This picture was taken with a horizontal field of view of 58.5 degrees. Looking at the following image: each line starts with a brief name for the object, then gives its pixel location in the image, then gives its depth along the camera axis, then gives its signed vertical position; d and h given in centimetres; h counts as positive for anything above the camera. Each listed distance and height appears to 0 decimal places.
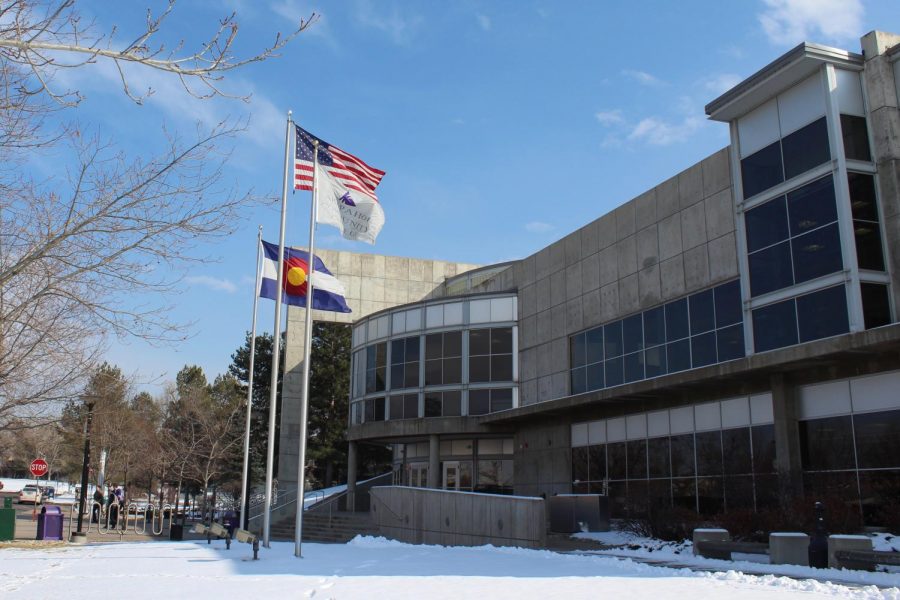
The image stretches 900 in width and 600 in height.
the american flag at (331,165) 1944 +748
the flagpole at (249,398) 2553 +293
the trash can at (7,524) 2344 -125
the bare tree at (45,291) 834 +290
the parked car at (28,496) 6311 -126
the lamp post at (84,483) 2415 -9
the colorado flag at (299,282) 1997 +522
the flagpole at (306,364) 1777 +273
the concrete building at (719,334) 2116 +514
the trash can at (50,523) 2400 -126
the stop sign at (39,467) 3528 +57
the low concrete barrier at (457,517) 1997 -101
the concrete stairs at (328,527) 3497 -206
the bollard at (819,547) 1424 -112
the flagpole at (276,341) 1903 +336
